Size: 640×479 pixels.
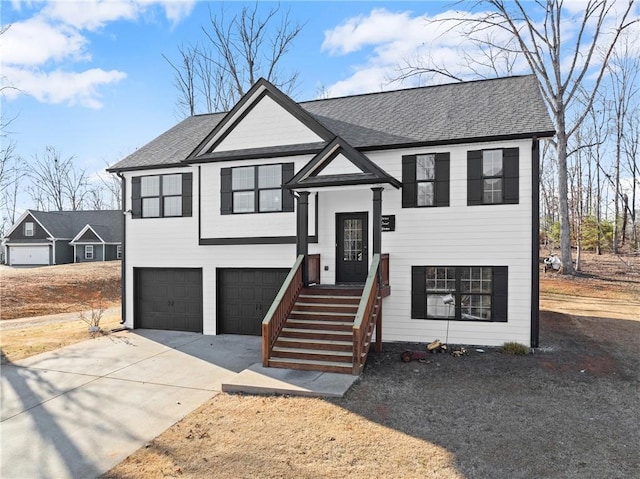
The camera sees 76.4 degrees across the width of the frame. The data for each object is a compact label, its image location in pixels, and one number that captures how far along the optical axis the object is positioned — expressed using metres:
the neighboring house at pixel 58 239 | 39.66
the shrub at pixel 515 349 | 9.86
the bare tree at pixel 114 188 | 51.25
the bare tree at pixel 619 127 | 32.59
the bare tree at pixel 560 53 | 22.53
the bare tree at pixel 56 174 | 50.91
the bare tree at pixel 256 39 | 27.58
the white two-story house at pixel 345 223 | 10.18
